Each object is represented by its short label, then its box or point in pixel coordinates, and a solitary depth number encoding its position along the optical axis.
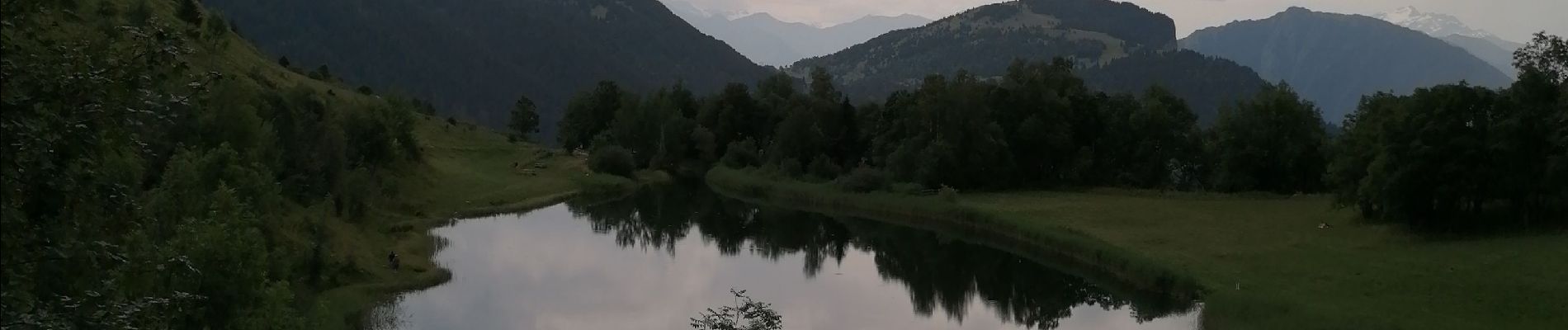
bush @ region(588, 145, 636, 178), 93.44
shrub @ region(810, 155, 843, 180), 84.69
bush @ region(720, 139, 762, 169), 99.31
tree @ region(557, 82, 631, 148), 121.06
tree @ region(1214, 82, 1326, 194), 70.56
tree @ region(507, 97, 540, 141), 136.25
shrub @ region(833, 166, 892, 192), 74.69
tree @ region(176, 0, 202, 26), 71.88
